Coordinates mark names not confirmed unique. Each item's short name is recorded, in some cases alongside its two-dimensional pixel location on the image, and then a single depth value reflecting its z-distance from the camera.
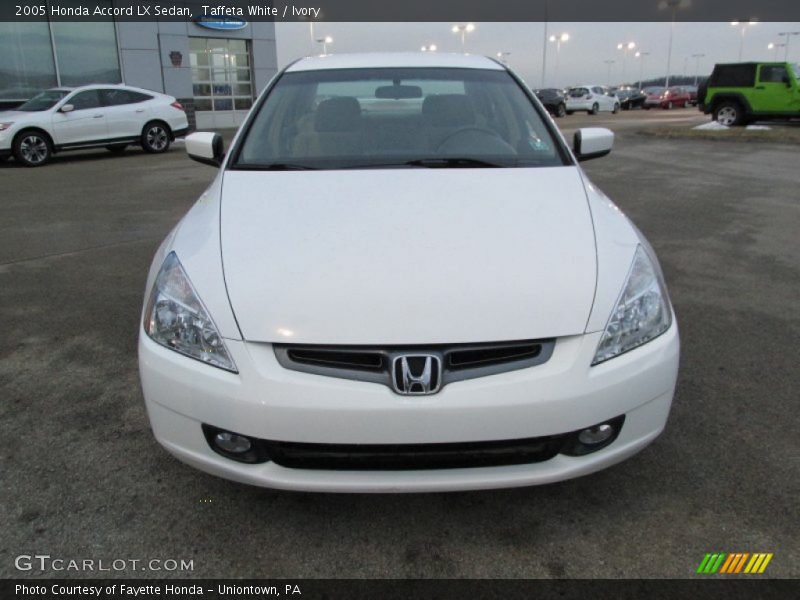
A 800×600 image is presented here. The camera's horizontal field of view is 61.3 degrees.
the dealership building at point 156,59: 17.75
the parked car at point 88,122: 12.56
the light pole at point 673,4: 57.60
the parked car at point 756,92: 18.42
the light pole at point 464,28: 52.88
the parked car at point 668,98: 41.59
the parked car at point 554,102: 32.03
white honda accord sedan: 1.89
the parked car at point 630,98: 41.21
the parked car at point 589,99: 34.94
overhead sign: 21.00
